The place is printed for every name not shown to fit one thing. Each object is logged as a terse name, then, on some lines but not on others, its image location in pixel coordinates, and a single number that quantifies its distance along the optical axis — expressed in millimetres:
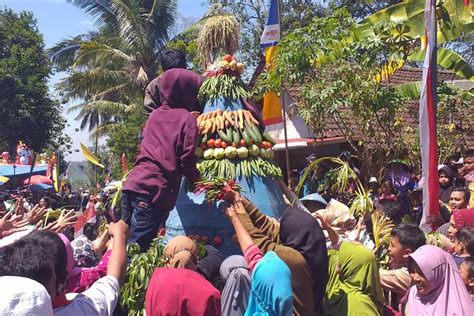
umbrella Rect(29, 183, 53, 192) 21641
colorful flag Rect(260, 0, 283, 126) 9109
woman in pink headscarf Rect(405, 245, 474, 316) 3357
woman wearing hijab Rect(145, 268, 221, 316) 3053
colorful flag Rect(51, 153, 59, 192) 18844
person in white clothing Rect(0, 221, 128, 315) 2090
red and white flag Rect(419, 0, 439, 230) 4996
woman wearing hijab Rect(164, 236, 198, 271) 3361
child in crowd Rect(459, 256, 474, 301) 3533
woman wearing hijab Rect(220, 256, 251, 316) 3619
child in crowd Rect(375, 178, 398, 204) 7477
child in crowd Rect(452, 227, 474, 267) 3934
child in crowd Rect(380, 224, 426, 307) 3979
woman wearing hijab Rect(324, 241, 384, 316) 3646
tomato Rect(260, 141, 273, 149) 4910
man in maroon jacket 4547
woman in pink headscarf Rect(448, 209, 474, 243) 4633
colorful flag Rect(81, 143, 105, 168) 11469
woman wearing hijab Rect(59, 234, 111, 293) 3637
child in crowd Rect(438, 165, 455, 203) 7188
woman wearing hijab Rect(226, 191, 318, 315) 3371
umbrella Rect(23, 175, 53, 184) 24475
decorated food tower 4688
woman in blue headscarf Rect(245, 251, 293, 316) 2990
